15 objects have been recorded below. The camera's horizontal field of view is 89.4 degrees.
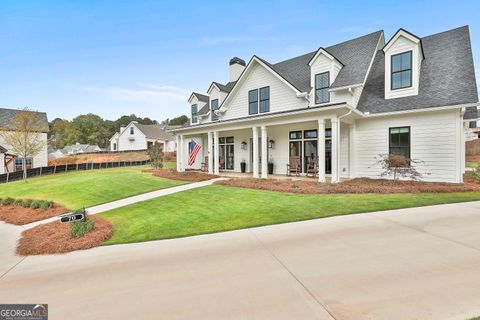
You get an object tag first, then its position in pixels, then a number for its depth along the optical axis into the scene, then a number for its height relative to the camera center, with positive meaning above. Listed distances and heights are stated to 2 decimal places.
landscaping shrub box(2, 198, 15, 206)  12.12 -2.17
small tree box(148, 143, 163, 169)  21.50 +0.14
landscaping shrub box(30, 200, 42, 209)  10.48 -2.02
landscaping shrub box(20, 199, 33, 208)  11.01 -2.08
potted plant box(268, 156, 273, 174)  15.96 -0.71
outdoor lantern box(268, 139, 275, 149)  15.90 +0.80
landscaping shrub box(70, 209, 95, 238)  6.12 -1.81
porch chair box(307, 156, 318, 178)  13.35 -0.73
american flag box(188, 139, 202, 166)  16.22 +0.42
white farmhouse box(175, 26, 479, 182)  10.63 +2.49
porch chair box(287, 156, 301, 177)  14.04 -0.67
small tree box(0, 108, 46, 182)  22.23 +2.28
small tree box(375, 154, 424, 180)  10.41 -0.56
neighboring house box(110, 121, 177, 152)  45.91 +3.78
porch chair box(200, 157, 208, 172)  19.38 -0.81
